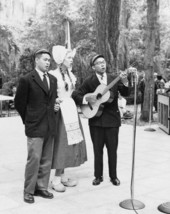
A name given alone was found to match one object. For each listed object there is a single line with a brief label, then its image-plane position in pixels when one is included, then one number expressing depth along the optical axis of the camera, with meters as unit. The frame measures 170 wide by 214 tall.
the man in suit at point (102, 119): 4.84
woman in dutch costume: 4.62
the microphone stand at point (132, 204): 4.06
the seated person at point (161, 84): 15.53
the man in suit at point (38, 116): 4.23
